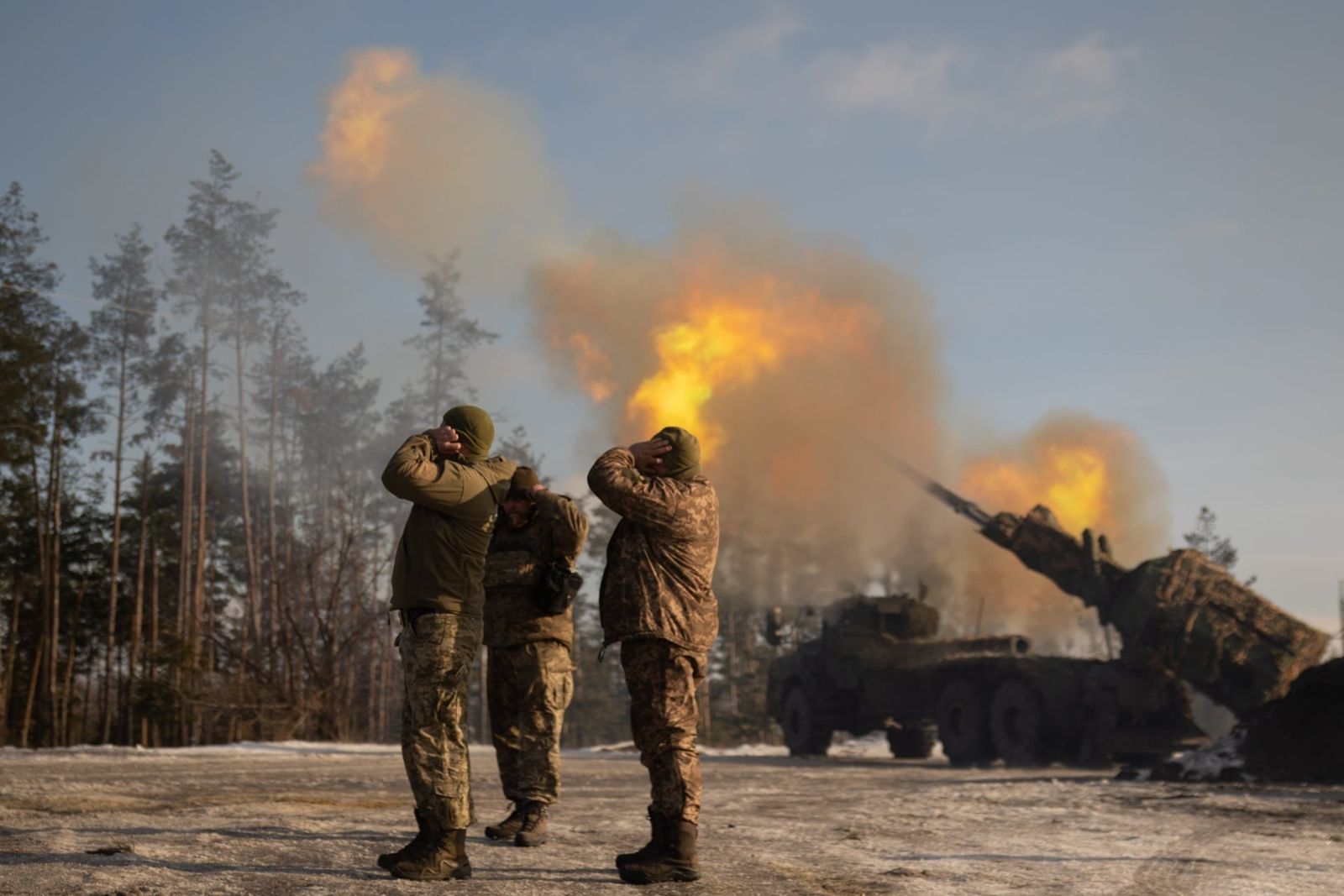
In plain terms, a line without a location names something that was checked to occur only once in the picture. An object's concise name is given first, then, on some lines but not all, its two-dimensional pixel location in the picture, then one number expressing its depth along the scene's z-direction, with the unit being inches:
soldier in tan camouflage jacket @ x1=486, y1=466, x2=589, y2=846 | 267.3
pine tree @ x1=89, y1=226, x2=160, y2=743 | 1421.0
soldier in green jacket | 210.2
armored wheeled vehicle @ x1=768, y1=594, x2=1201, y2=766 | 716.7
